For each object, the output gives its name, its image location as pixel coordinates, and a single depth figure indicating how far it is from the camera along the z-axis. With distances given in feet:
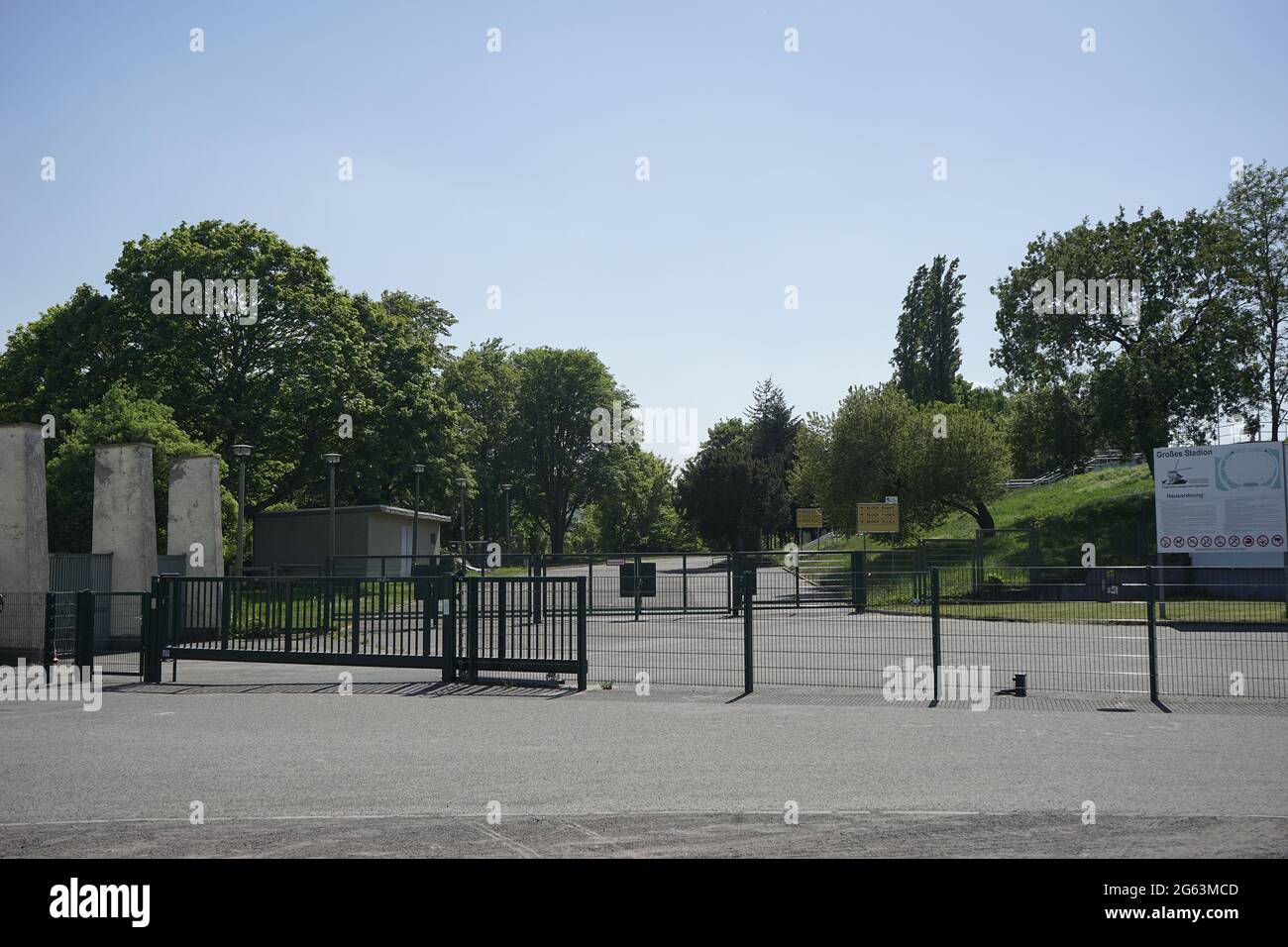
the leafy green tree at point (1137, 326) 144.25
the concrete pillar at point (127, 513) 78.54
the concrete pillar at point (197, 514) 86.12
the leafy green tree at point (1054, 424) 154.30
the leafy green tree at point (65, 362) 134.41
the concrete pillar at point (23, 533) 67.72
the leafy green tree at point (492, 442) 292.20
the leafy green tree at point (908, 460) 151.12
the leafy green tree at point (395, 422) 157.17
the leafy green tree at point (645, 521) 354.95
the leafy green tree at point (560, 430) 296.10
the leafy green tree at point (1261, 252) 146.30
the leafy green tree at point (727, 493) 266.16
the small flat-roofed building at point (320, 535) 145.59
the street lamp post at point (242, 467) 97.83
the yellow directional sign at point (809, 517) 168.96
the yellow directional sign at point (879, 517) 137.28
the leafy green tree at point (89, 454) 100.22
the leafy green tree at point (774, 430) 287.28
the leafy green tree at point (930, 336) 246.27
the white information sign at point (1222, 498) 90.94
